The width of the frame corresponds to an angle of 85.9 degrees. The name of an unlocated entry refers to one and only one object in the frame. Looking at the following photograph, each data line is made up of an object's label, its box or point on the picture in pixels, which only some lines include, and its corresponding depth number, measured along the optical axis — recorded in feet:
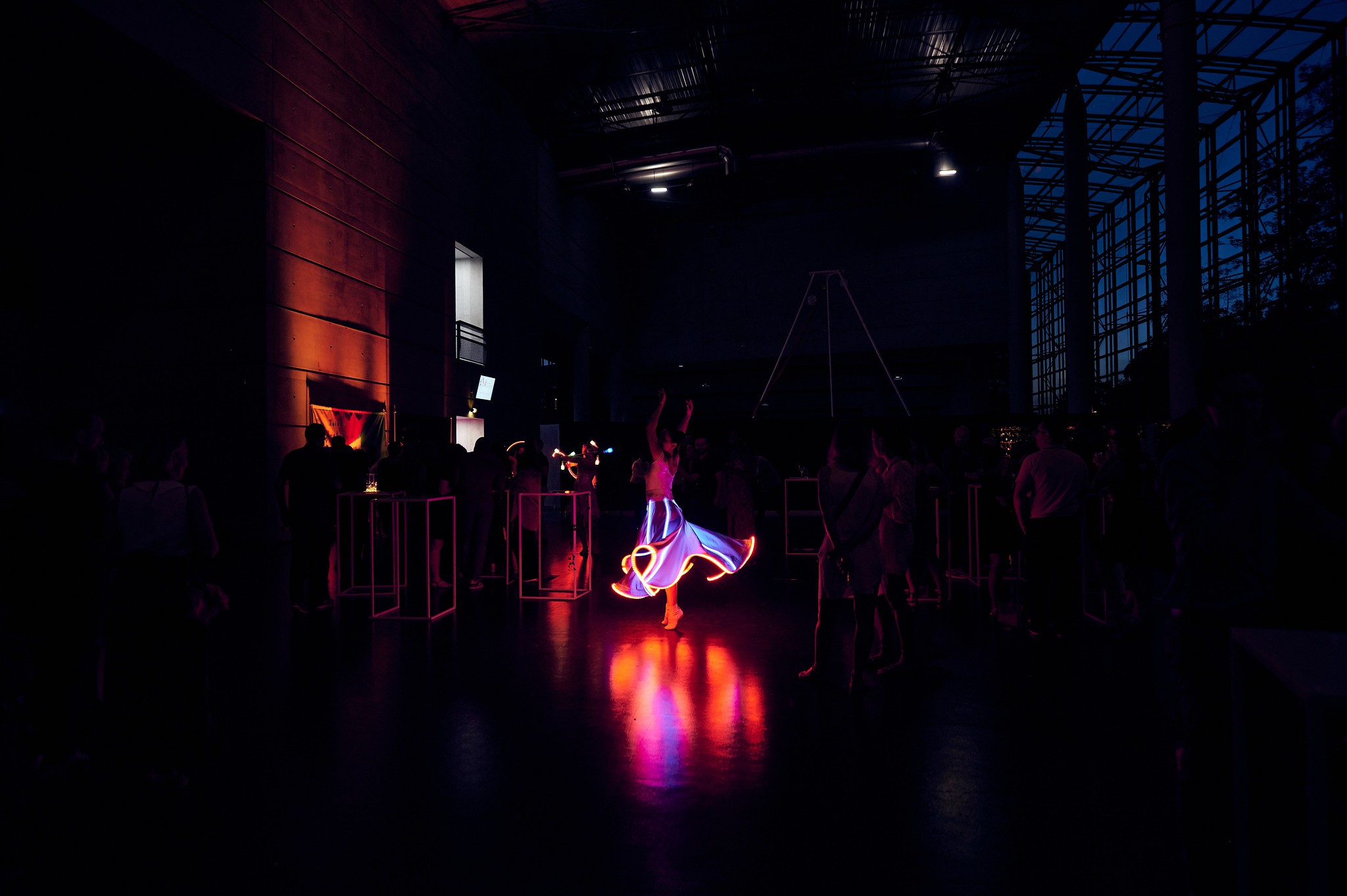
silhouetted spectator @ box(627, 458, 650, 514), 21.90
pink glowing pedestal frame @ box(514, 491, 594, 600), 26.68
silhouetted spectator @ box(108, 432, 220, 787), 11.17
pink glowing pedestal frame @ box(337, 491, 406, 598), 25.11
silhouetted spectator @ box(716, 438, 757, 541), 33.17
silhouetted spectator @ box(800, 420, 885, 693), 15.14
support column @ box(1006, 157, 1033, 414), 77.00
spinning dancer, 21.01
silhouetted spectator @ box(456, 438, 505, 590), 27.58
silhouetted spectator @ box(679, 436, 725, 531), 35.29
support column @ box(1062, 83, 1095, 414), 62.75
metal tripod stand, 82.43
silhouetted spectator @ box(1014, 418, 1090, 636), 19.31
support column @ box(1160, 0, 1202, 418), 38.78
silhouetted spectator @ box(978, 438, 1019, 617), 23.15
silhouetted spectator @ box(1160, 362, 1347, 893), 7.33
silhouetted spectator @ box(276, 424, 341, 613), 23.52
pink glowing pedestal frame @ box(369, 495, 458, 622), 23.77
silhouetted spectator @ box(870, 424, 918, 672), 17.01
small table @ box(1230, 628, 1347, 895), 5.20
